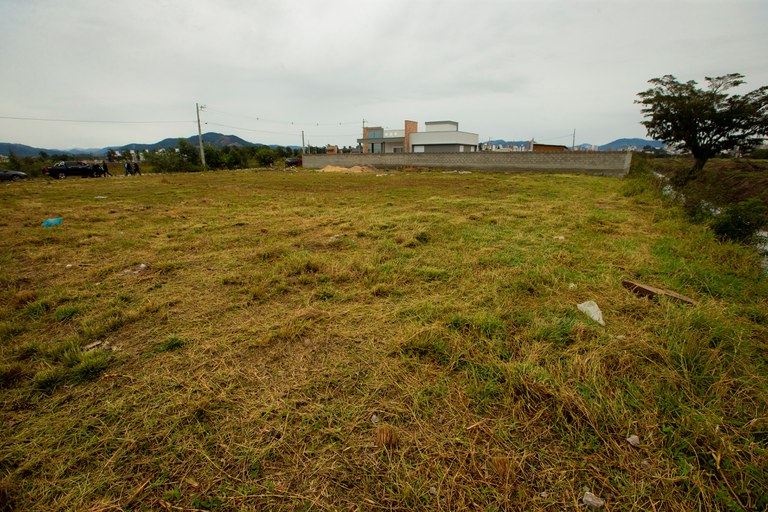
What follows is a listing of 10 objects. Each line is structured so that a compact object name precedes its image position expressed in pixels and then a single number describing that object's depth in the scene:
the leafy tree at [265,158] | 42.75
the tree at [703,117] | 18.03
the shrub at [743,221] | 5.79
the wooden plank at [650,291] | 3.18
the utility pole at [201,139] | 33.53
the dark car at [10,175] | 20.30
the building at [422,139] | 41.97
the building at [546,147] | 47.25
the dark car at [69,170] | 22.86
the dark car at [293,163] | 39.69
